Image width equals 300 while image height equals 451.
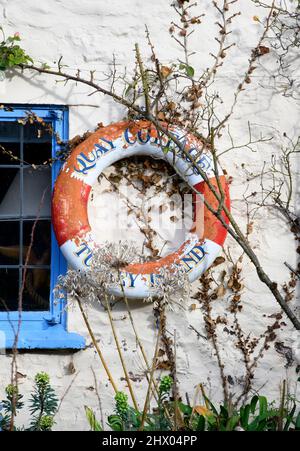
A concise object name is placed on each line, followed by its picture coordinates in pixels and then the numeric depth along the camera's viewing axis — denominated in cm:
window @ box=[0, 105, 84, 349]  798
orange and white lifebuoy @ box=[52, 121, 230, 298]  756
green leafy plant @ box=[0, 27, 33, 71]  784
